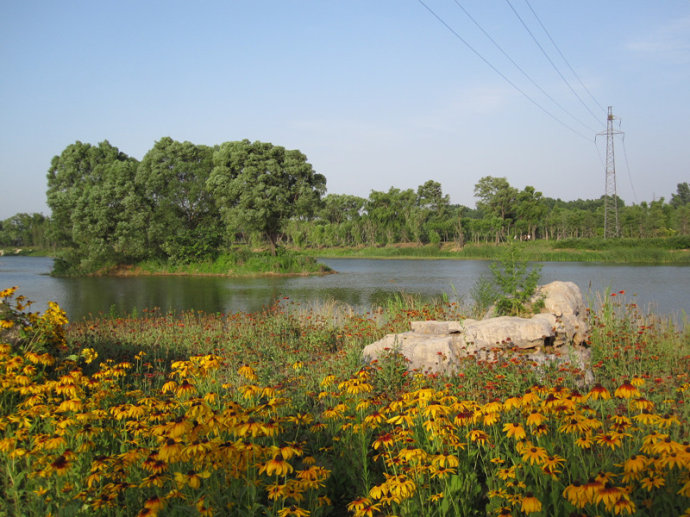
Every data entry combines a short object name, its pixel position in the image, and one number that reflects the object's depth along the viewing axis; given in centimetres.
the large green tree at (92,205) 3058
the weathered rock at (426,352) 597
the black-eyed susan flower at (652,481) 205
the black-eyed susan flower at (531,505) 197
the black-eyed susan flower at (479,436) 253
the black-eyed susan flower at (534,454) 229
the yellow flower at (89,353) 459
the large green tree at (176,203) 3191
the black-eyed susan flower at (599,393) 250
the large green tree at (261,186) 3203
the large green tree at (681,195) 9423
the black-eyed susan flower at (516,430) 244
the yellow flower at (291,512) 207
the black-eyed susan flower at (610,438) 237
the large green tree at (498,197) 6369
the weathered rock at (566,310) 689
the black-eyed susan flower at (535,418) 255
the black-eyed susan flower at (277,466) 210
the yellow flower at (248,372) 332
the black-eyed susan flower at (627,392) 257
